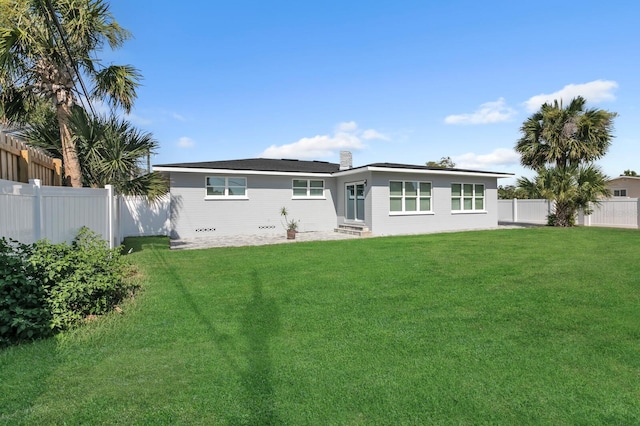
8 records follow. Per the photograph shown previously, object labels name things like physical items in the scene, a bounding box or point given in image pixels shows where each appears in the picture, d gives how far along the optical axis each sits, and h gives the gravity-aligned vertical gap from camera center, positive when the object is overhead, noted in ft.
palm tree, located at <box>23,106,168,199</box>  29.68 +5.76
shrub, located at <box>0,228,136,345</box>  12.23 -2.60
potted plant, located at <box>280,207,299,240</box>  48.19 -1.22
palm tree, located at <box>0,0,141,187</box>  27.02 +12.54
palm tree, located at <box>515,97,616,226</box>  58.85 +9.72
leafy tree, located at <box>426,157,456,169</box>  142.00 +18.84
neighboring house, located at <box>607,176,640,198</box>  78.84 +4.62
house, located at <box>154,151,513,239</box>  49.47 +2.24
